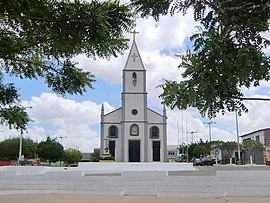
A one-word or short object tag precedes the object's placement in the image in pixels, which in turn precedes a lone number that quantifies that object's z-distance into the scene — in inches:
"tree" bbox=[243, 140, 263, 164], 1788.9
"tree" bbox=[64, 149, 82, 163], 2017.7
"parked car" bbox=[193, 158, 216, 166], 1698.7
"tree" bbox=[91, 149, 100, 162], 2384.4
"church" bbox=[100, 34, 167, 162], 1672.0
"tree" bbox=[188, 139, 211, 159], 2407.7
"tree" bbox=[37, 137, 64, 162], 1933.9
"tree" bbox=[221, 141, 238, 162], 1973.4
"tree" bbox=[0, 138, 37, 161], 1849.2
